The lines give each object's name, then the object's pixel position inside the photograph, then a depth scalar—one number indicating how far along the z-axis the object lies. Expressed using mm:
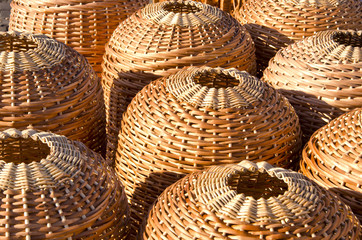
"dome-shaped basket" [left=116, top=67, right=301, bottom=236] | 2003
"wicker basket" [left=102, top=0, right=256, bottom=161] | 2247
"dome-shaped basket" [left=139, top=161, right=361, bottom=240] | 1759
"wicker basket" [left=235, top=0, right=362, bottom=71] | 2456
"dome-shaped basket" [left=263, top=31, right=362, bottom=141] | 2189
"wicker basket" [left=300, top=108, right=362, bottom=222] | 1973
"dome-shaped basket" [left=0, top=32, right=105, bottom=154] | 2058
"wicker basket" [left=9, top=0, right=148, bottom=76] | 2464
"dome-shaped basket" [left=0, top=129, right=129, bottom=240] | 1785
